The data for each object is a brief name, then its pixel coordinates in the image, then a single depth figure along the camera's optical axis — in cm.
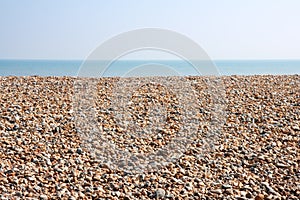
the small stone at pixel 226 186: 587
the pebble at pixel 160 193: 555
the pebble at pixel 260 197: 567
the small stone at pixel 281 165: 657
